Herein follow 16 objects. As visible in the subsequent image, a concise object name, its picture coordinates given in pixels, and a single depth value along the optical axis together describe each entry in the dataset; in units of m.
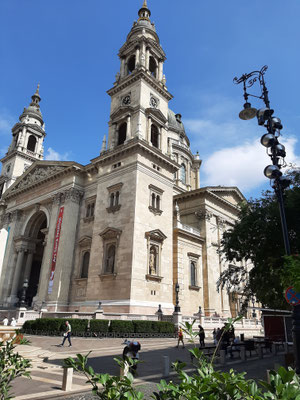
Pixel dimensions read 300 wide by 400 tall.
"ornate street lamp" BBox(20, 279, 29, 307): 27.82
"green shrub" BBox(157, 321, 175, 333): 21.72
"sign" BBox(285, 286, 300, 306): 7.57
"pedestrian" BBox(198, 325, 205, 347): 17.32
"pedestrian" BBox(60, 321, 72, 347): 16.14
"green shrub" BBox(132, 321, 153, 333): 20.56
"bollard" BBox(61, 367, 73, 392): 8.15
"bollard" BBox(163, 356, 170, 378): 9.77
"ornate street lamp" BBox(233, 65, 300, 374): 8.44
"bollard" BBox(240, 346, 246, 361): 14.04
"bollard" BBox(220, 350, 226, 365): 12.56
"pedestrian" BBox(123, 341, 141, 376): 9.07
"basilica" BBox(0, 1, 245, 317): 26.41
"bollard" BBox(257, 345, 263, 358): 14.95
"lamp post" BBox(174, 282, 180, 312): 23.47
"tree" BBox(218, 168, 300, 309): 14.62
